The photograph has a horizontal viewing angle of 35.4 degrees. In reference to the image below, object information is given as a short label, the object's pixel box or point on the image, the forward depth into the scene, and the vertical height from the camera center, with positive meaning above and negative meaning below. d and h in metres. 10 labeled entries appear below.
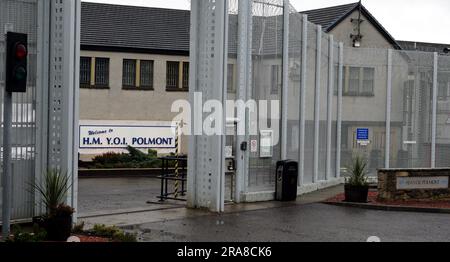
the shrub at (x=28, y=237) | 9.45 -1.67
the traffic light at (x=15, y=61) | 9.80 +0.76
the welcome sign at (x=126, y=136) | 31.81 -0.84
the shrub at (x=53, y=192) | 10.82 -1.19
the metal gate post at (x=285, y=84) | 18.11 +0.95
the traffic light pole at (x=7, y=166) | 9.95 -0.72
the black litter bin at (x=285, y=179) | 17.48 -1.45
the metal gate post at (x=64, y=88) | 12.66 +0.52
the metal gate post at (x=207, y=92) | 15.43 +0.61
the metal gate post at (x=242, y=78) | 16.44 +1.00
